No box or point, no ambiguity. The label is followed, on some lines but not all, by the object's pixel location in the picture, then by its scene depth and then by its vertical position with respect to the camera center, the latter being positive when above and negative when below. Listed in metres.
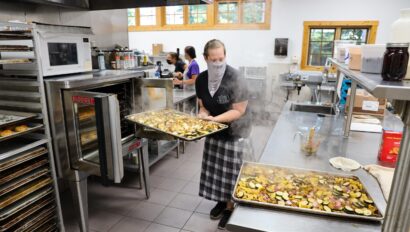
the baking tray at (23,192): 1.76 -0.94
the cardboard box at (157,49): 6.98 +0.08
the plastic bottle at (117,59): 3.00 -0.08
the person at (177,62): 4.86 -0.17
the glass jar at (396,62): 0.87 -0.02
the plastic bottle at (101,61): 2.88 -0.10
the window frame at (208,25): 6.09 +0.66
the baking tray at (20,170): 1.75 -0.79
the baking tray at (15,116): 1.74 -0.45
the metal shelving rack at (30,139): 1.78 -0.62
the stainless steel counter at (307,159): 1.07 -0.66
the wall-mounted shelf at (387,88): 0.69 -0.09
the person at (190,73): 4.02 -0.29
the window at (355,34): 5.91 +0.44
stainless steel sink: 3.16 -0.62
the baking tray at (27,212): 1.78 -1.11
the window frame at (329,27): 5.73 +0.57
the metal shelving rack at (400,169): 0.71 -0.31
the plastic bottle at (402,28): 1.08 +0.11
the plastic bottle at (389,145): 1.63 -0.54
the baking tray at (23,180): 1.75 -0.85
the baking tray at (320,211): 1.07 -0.63
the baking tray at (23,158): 1.69 -0.69
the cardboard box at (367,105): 2.61 -0.48
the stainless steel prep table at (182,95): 3.50 -0.58
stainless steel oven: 1.75 -0.52
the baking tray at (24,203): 1.74 -1.01
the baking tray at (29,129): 1.69 -0.52
